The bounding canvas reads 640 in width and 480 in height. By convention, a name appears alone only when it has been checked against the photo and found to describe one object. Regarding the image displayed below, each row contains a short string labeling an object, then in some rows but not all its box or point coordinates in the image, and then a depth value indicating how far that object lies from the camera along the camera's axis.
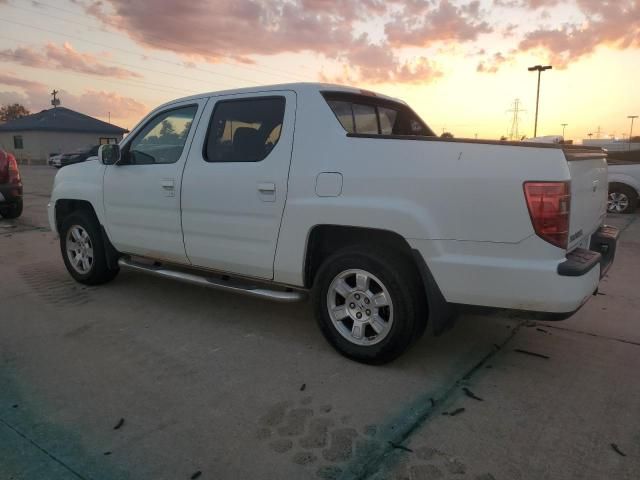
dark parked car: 34.19
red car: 9.31
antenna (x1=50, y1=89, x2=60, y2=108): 65.38
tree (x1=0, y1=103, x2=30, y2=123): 85.94
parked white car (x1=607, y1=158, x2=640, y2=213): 11.23
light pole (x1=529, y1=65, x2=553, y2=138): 32.38
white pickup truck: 2.90
